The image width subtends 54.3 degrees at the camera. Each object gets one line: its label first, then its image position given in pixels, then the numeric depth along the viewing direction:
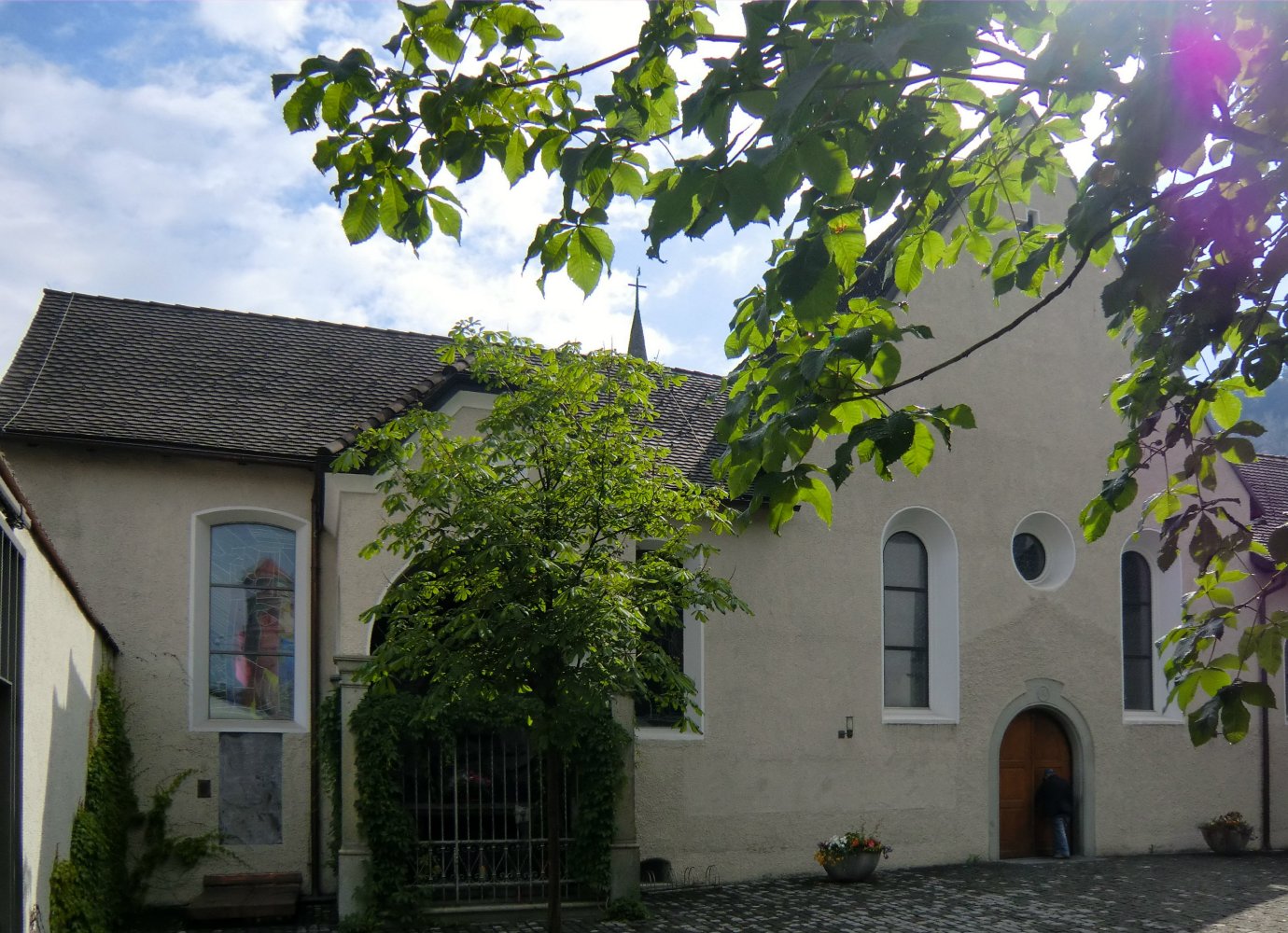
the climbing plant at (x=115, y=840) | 11.46
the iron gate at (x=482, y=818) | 13.44
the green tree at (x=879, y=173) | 3.37
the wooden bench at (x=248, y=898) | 13.64
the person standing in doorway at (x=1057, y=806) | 18.14
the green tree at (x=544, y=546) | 10.46
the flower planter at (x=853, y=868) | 15.87
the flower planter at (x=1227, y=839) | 19.16
